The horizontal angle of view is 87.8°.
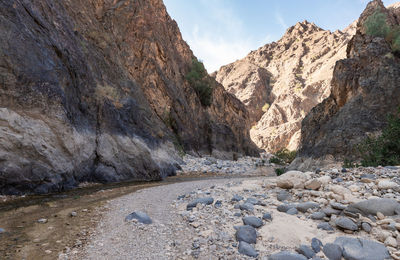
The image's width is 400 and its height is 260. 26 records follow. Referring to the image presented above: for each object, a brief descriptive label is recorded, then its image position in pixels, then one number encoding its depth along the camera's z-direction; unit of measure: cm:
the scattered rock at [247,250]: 252
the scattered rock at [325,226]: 314
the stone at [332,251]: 243
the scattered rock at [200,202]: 447
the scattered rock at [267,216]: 359
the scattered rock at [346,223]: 298
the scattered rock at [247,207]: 399
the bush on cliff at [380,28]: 1448
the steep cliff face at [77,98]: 588
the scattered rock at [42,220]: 370
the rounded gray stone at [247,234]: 285
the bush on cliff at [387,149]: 858
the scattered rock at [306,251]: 248
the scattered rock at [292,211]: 386
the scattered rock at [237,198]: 471
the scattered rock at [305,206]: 398
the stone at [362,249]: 235
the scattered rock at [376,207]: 327
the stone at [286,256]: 234
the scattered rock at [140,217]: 364
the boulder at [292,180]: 557
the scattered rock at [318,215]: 354
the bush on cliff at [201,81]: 2920
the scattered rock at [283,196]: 486
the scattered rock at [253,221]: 332
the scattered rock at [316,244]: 260
